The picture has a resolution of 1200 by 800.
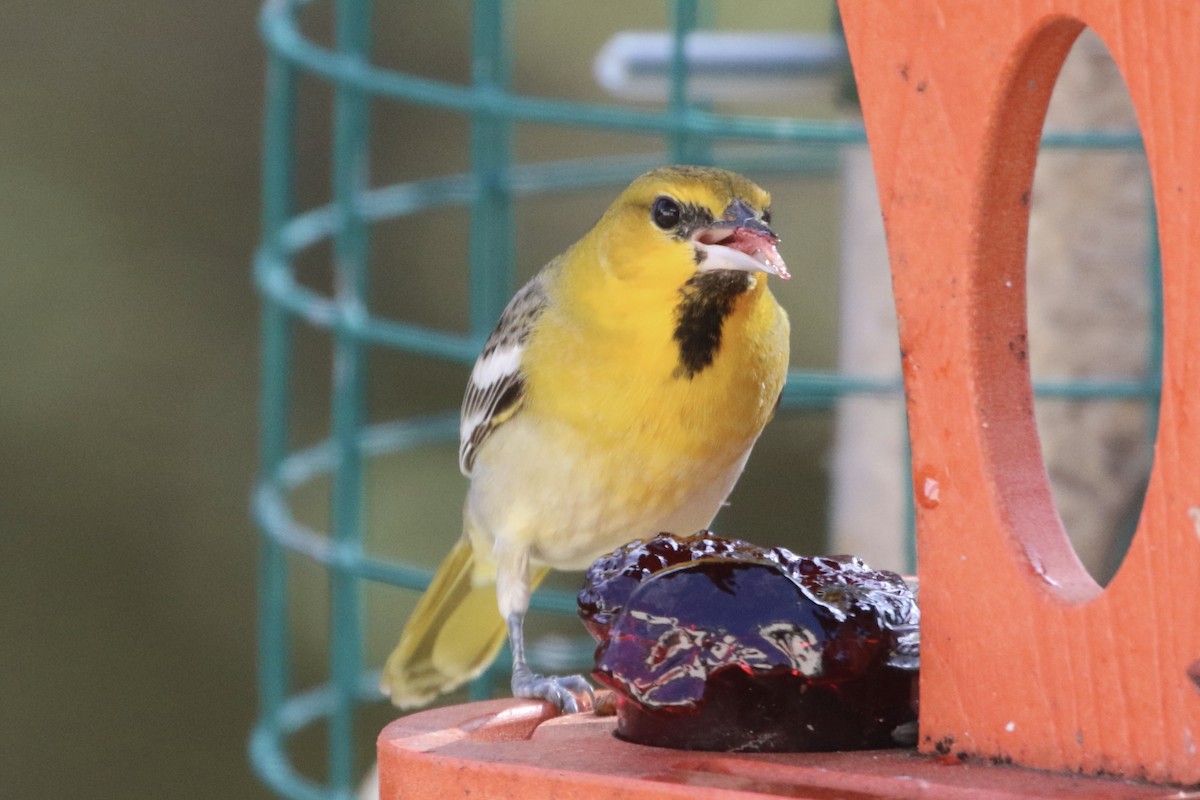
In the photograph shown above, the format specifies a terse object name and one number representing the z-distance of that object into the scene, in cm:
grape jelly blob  376
